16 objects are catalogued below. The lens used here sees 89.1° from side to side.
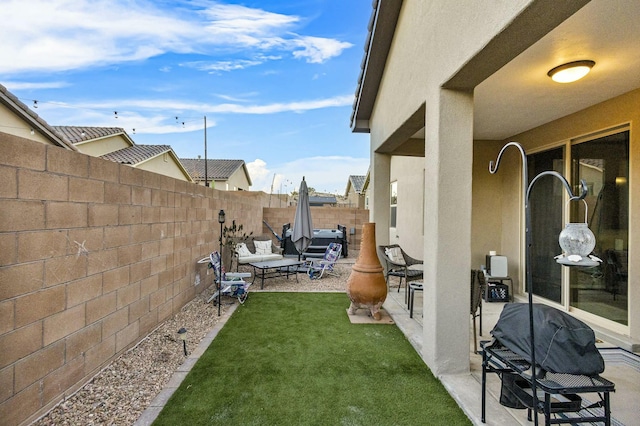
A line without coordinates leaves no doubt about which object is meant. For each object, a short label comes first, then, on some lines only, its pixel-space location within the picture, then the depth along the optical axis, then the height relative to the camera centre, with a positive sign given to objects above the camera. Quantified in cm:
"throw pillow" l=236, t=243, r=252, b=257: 788 -85
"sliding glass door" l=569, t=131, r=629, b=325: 394 -3
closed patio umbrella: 817 -20
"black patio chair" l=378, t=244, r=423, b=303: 584 -92
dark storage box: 579 -135
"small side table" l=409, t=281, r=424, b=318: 498 -112
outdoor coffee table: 720 -111
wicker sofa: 776 -91
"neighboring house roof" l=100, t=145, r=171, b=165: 1877 +391
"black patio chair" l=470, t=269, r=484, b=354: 370 -86
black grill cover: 195 -79
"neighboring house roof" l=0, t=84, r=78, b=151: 748 +254
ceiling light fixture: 315 +146
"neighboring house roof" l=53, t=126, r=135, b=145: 1650 +462
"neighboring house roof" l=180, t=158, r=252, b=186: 2869 +462
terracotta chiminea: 489 -96
